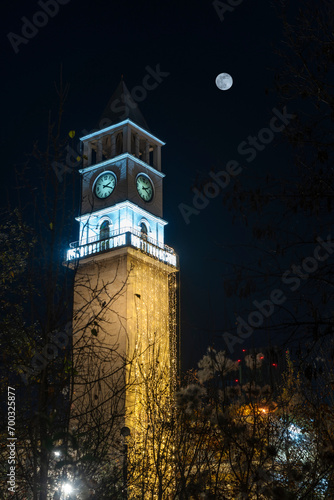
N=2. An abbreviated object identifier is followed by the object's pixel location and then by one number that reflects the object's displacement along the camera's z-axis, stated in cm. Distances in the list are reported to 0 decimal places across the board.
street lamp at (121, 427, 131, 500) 737
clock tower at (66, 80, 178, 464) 3002
